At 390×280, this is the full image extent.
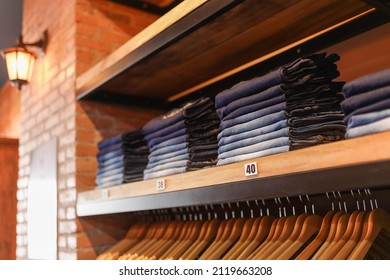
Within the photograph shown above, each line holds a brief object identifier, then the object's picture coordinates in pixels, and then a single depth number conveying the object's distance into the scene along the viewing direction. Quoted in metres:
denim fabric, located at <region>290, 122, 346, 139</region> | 1.41
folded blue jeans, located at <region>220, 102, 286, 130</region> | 1.48
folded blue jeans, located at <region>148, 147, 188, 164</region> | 1.92
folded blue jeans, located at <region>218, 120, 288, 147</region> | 1.46
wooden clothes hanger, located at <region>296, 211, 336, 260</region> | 1.43
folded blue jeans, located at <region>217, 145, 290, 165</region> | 1.42
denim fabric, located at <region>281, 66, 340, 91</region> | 1.46
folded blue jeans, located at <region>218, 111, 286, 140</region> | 1.47
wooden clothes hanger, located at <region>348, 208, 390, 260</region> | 1.29
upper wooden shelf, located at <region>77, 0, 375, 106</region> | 1.73
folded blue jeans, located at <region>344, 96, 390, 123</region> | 1.13
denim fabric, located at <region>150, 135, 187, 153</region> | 1.92
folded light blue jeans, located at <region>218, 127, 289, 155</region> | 1.44
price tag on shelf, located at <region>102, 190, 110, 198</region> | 2.23
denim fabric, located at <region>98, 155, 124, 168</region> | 2.34
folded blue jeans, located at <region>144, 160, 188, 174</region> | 1.90
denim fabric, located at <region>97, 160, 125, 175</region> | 2.34
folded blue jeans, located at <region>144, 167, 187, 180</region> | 1.90
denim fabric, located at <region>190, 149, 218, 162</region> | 1.89
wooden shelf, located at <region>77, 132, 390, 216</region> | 1.11
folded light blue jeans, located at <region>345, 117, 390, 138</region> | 1.11
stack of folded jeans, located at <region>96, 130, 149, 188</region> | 2.30
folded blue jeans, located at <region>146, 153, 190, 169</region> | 1.91
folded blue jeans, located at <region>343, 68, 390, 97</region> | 1.15
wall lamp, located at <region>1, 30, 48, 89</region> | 3.15
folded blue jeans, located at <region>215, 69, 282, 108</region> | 1.50
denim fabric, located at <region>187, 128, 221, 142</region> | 1.91
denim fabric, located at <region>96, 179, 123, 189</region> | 2.34
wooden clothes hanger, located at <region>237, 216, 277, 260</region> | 1.64
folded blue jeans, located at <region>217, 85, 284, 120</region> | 1.49
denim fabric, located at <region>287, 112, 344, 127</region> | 1.42
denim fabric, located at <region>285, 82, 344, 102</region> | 1.46
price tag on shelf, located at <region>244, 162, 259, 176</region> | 1.44
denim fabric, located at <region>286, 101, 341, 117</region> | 1.44
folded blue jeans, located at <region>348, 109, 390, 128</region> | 1.13
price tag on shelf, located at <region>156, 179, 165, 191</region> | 1.84
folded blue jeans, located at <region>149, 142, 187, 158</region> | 1.93
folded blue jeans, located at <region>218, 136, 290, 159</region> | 1.43
